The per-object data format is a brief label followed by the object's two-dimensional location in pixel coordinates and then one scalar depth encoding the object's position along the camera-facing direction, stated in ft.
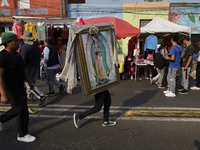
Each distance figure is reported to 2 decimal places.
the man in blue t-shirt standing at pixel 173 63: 18.48
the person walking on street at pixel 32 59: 16.03
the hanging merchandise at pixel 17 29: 29.76
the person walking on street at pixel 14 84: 9.33
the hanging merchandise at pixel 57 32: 31.35
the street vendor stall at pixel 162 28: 27.63
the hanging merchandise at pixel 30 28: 30.32
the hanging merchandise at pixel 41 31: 31.45
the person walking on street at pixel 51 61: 18.68
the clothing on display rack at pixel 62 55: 29.12
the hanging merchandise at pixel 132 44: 32.93
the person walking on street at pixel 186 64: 20.16
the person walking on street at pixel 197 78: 22.91
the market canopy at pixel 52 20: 31.32
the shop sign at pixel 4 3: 50.31
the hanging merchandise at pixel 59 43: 32.56
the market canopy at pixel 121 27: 27.30
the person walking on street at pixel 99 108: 11.55
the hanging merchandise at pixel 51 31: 31.58
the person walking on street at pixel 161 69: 23.30
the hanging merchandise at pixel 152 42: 28.26
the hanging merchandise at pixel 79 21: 29.29
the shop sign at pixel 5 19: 49.88
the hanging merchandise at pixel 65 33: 31.14
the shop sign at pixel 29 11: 50.44
